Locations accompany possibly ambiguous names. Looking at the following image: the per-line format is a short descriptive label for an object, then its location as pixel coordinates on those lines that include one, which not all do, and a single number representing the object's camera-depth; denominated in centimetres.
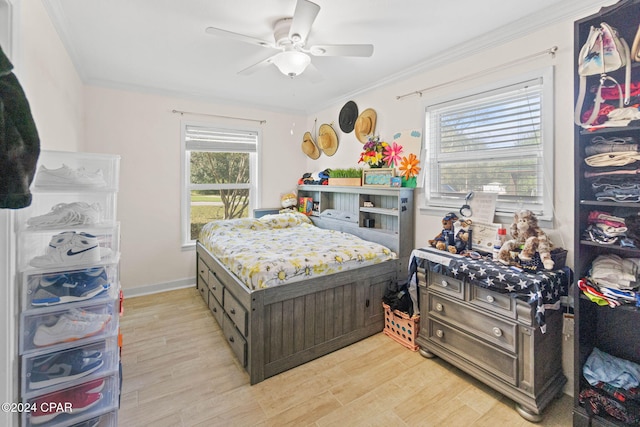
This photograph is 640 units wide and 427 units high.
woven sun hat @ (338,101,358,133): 368
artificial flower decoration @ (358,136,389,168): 317
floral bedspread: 215
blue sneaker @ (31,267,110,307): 136
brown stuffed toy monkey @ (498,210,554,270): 178
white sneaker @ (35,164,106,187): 137
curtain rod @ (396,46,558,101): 196
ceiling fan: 183
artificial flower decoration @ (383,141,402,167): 306
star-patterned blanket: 164
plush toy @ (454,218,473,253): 227
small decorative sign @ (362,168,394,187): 303
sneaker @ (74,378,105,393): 143
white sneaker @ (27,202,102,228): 136
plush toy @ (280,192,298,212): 443
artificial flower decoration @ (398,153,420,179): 286
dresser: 168
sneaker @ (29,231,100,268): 137
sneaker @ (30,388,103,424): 133
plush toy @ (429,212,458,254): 232
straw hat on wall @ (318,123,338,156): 405
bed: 206
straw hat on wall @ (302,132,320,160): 446
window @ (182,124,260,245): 391
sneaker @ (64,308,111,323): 142
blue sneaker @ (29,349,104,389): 133
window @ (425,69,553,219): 204
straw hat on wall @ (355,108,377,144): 340
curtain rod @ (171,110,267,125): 373
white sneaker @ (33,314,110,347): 133
